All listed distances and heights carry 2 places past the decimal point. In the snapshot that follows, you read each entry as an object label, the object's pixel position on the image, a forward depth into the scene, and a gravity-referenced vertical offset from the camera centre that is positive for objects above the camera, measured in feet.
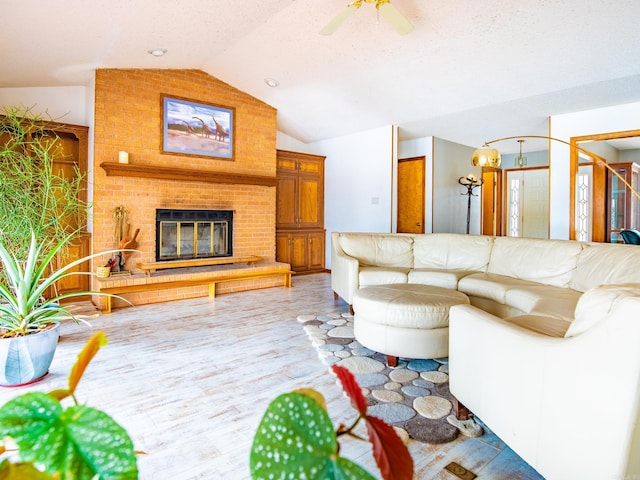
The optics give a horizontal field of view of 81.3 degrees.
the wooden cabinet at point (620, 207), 16.12 +1.37
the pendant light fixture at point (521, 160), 20.81 +4.70
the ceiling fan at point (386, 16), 8.81 +5.34
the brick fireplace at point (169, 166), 14.58 +3.07
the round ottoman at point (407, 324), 8.48 -2.06
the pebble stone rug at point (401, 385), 6.34 -3.14
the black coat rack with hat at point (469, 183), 21.88 +3.19
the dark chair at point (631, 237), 14.23 +0.01
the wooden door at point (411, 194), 20.94 +2.37
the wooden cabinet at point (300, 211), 20.77 +1.37
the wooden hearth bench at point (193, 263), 14.88 -1.21
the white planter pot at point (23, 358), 7.46 -2.53
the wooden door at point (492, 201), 24.34 +2.33
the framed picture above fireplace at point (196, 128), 16.16 +4.82
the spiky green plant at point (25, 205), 8.15 +0.66
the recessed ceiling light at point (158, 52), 13.54 +6.72
